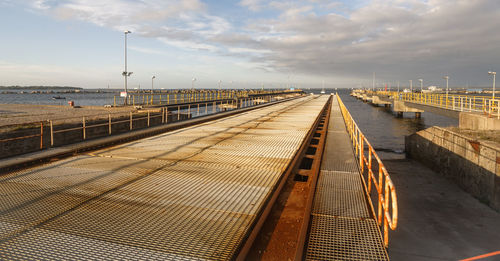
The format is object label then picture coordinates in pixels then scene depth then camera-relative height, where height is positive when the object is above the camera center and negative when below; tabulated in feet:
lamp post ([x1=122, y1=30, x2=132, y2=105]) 101.86 +12.59
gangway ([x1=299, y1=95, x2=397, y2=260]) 12.02 -5.40
